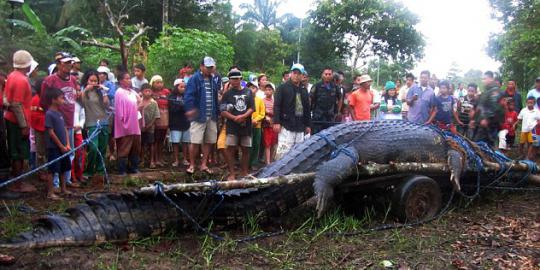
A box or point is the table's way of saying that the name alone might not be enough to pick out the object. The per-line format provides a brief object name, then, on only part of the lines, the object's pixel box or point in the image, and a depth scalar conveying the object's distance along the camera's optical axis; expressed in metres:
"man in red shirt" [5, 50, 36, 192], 5.10
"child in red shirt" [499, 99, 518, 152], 9.35
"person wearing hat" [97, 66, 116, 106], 6.65
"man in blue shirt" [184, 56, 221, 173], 6.35
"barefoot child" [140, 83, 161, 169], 6.86
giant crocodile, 3.20
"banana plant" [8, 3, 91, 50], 13.82
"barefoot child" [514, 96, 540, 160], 8.62
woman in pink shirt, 6.04
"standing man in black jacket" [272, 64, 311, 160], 6.50
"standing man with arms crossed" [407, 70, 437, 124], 7.90
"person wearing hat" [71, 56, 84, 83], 6.40
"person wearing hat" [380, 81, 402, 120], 8.28
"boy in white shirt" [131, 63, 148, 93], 7.56
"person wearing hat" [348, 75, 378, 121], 7.38
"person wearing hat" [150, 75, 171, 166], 7.21
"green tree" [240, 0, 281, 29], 35.78
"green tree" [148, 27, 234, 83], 12.90
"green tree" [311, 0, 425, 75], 23.59
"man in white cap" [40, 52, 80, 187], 5.25
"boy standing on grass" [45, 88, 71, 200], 4.83
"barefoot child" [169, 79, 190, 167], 7.18
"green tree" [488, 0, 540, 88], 12.02
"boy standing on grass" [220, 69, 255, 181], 6.19
